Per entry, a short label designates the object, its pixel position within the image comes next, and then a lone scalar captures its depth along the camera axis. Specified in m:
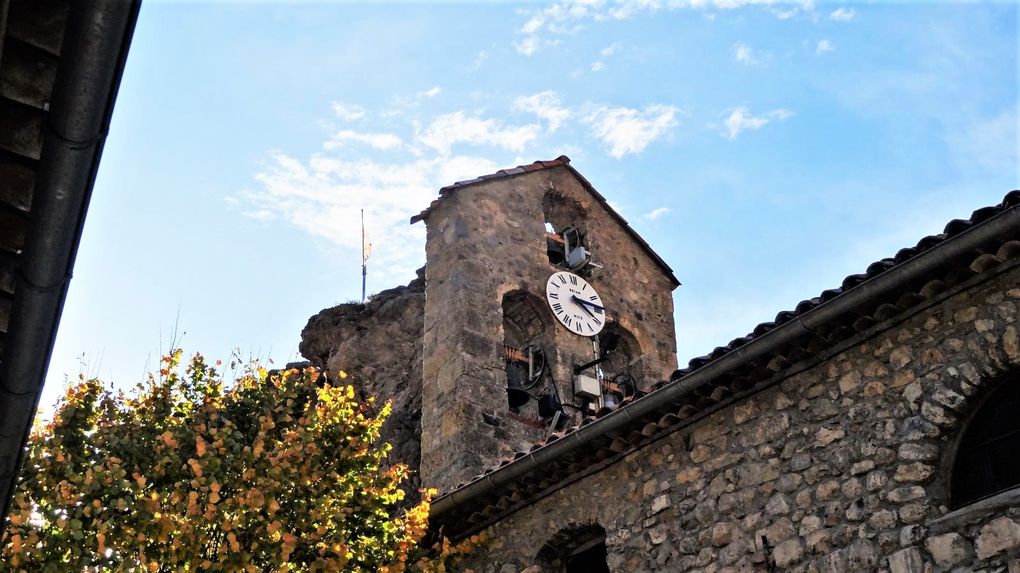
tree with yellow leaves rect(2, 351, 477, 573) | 9.10
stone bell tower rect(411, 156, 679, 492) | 12.73
